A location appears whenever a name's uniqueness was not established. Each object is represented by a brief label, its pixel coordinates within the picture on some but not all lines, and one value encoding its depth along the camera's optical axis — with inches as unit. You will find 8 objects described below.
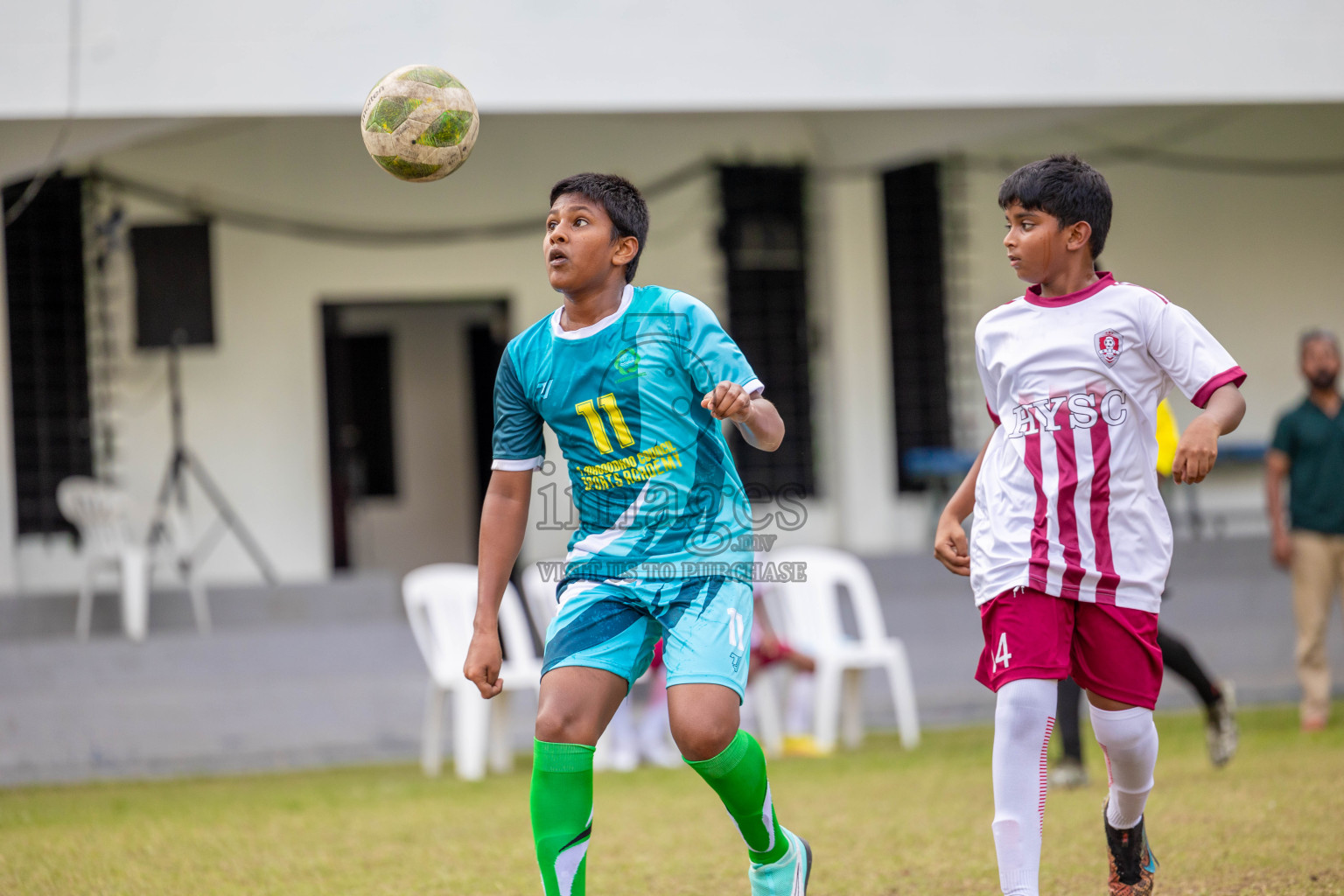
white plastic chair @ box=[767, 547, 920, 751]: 627.2
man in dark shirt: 611.8
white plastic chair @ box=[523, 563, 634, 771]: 612.7
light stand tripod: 840.9
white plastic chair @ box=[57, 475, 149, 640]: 768.9
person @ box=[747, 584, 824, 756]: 601.0
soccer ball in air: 327.0
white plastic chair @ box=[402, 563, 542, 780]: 592.4
